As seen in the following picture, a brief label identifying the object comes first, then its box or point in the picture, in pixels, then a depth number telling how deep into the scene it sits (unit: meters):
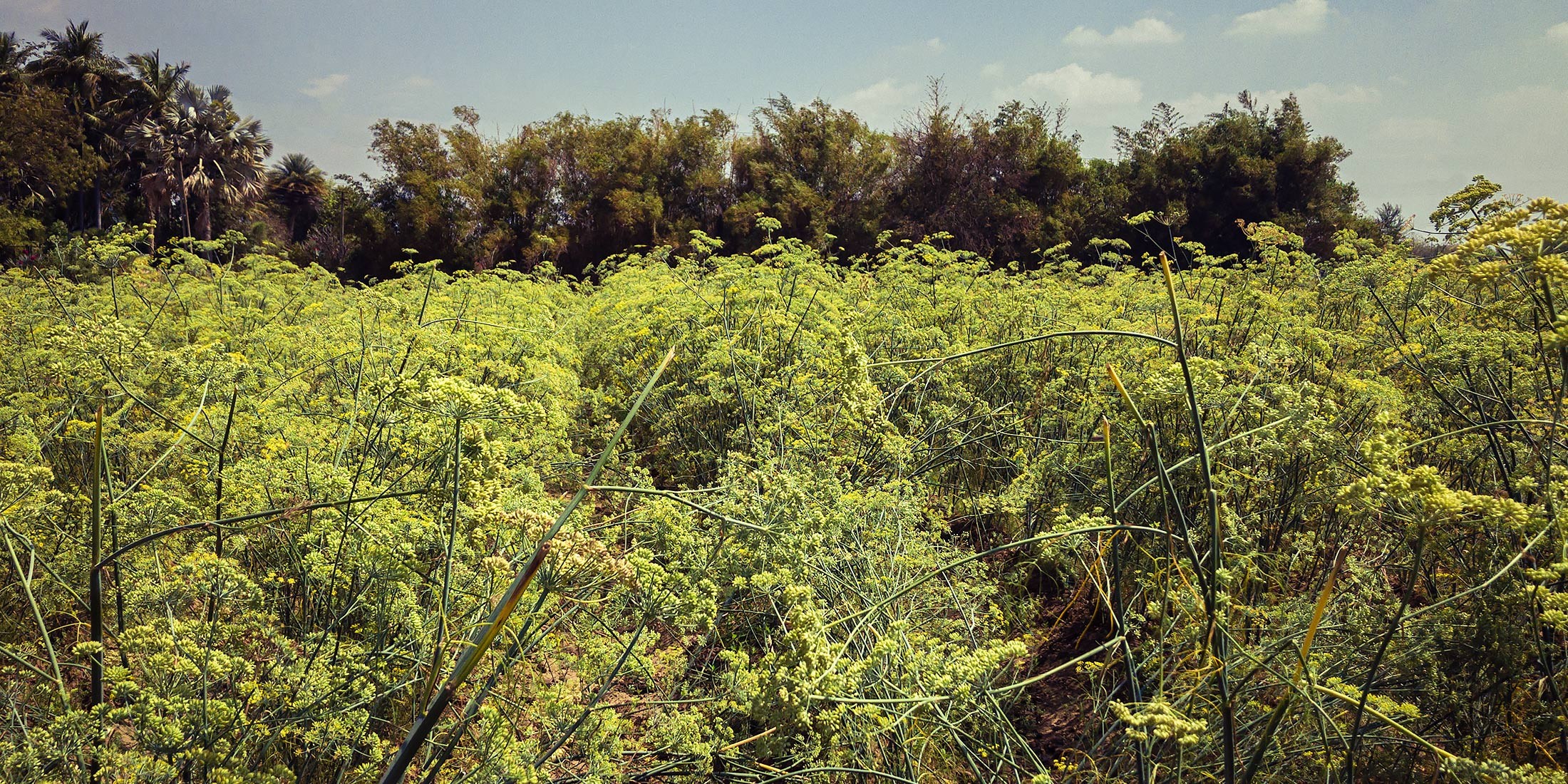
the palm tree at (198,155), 24.94
